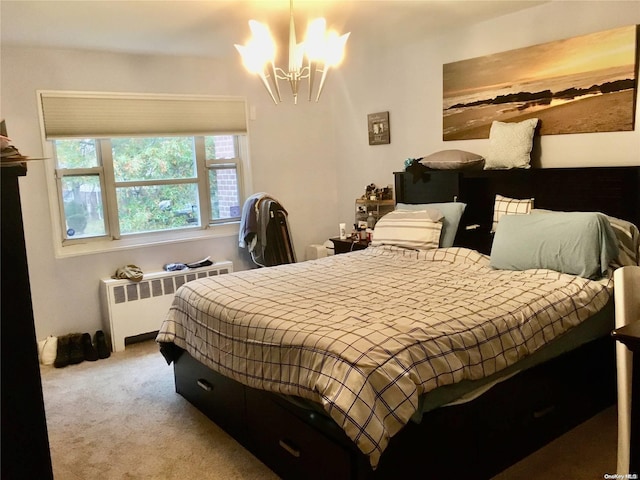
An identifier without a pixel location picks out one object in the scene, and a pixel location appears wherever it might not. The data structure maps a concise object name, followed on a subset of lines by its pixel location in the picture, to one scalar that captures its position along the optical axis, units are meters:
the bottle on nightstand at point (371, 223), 4.70
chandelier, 2.69
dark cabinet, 1.33
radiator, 4.09
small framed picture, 4.63
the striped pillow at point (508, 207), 3.36
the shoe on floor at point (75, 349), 3.87
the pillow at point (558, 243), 2.71
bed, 1.91
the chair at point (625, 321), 1.82
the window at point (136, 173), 4.07
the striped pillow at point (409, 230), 3.55
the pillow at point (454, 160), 3.74
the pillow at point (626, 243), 2.81
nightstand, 4.40
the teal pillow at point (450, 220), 3.60
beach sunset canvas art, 3.04
